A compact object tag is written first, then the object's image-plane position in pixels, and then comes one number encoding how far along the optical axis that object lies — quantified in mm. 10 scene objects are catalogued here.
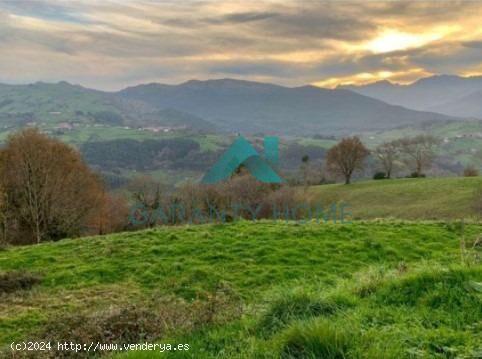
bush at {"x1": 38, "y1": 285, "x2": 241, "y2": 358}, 6613
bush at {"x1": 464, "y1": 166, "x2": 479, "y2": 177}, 72869
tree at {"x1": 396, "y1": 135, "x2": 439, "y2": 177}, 89250
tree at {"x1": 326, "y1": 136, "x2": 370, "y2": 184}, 76562
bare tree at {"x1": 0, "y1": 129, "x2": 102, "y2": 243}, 33625
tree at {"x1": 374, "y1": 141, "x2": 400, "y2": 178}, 85338
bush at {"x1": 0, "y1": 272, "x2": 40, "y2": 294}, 12875
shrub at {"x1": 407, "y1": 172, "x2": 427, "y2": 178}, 78650
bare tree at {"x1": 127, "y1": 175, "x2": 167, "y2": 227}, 43466
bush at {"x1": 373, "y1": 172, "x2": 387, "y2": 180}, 79688
